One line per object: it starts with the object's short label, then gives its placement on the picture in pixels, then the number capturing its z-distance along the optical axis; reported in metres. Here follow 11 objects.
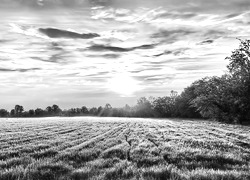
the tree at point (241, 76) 49.72
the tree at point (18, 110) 175.00
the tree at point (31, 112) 170.91
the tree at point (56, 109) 188.29
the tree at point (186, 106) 110.16
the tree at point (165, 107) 131.39
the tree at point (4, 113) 176.71
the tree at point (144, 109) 142.02
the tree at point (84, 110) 181.88
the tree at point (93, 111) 173.62
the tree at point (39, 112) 172.88
